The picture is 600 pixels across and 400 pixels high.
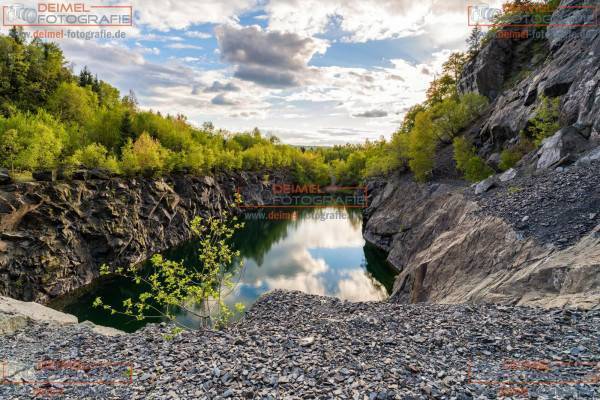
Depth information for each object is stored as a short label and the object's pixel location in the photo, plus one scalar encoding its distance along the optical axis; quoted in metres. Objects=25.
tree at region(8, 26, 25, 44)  80.81
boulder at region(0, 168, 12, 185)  30.08
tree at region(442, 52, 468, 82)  75.81
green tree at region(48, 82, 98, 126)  70.06
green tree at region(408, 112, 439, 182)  46.78
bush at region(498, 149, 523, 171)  29.48
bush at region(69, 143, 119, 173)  42.53
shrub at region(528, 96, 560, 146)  26.86
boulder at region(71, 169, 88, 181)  38.50
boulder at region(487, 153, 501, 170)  33.70
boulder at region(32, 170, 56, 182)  33.59
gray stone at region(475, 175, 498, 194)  25.41
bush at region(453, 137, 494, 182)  33.16
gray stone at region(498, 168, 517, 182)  25.30
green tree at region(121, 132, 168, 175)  48.31
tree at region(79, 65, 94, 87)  102.03
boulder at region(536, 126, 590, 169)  21.95
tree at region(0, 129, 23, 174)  32.56
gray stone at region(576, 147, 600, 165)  19.62
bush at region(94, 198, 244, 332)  14.25
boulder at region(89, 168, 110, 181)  41.29
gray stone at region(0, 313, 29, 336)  12.54
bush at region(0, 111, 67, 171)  33.03
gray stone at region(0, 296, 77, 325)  13.74
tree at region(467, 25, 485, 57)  68.29
